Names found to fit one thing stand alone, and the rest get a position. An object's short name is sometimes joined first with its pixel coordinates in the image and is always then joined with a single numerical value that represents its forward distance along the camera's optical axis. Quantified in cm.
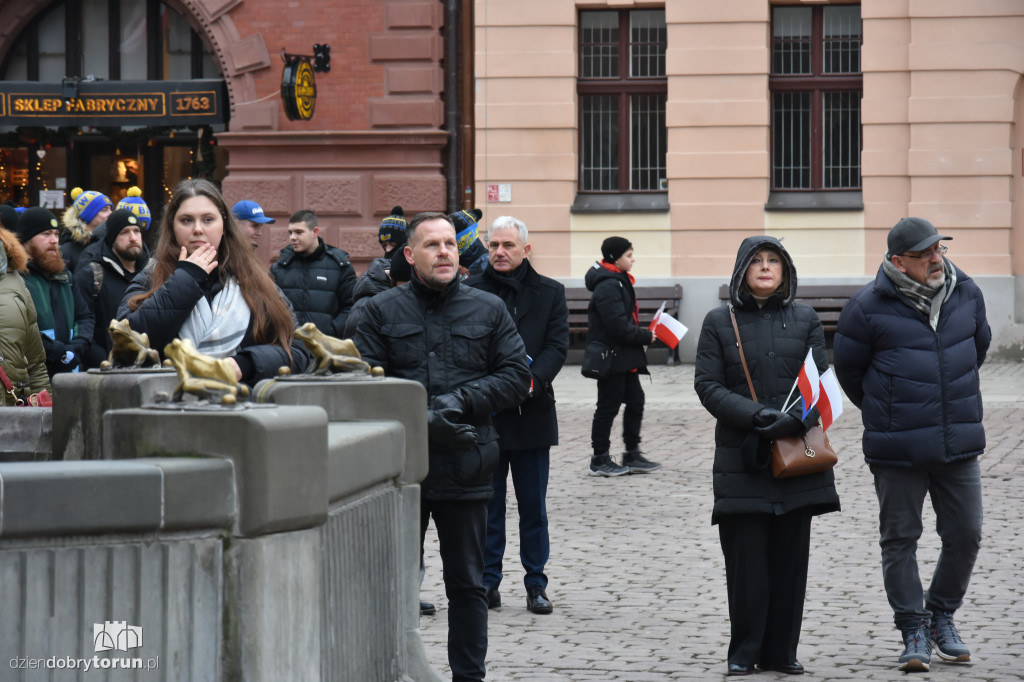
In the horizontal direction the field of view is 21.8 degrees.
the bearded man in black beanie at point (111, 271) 1493
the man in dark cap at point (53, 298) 1546
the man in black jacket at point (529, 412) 1285
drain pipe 3362
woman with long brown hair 847
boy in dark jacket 1998
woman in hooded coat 1062
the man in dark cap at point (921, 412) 1089
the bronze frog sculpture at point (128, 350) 756
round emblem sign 3240
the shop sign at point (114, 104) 3460
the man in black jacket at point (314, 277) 1865
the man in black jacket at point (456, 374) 950
